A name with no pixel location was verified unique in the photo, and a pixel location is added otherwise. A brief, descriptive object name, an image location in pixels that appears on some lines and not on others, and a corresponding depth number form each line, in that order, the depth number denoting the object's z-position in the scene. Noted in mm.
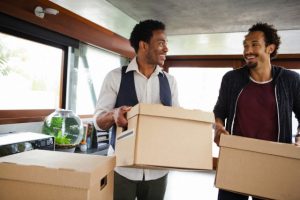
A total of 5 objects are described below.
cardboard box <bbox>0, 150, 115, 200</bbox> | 744
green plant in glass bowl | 1975
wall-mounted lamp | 1848
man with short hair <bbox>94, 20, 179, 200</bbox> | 1345
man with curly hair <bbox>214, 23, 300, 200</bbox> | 1407
